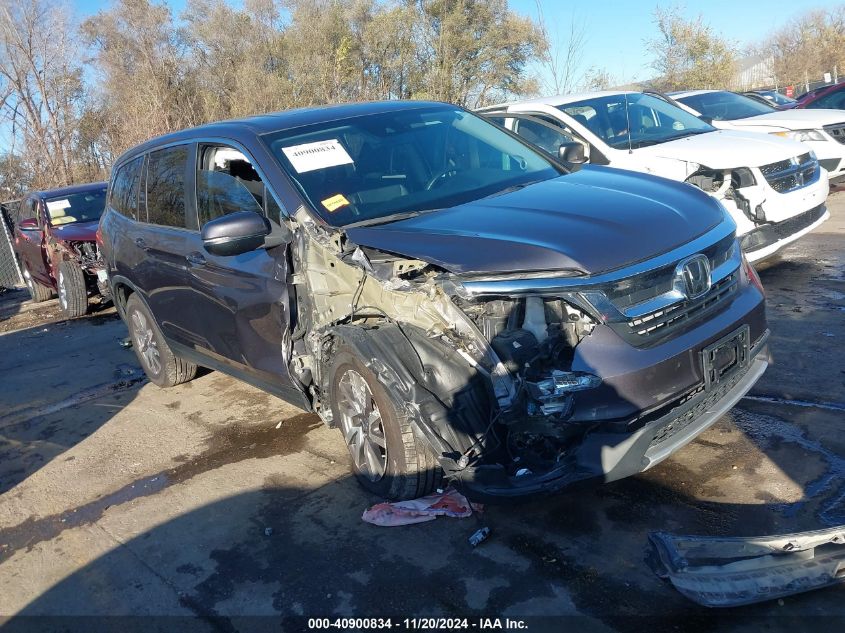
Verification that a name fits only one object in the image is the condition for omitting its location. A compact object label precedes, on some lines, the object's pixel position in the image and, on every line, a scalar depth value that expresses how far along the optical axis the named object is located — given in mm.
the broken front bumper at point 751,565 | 2611
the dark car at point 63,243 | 9781
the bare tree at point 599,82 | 21672
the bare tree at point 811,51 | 42969
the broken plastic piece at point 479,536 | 3305
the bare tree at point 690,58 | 26812
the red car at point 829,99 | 12570
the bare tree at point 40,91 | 21625
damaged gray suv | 3020
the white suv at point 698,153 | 6293
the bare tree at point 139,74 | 19906
